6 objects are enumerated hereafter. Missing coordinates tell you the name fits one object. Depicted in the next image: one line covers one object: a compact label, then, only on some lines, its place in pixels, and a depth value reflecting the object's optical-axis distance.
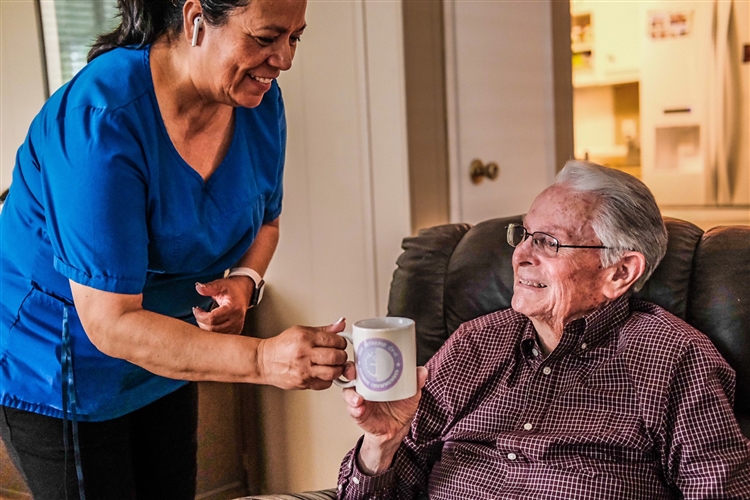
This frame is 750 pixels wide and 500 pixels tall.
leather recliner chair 1.55
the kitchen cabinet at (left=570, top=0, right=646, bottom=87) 4.75
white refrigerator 4.23
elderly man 1.41
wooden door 2.52
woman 1.16
